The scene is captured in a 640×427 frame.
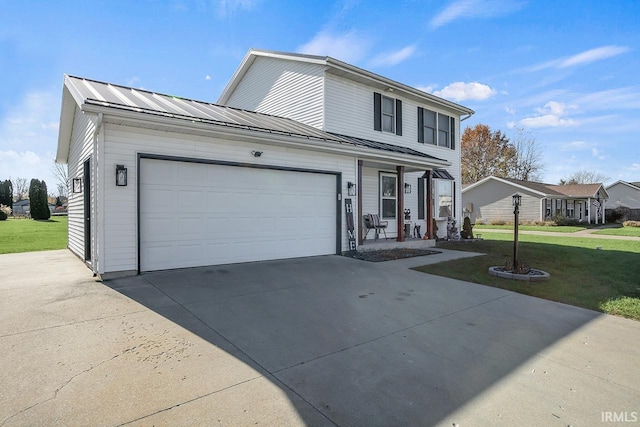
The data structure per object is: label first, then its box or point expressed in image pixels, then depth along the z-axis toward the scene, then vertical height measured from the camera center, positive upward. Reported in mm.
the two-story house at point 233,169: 5973 +1062
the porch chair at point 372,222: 10703 -305
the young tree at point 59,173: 39141 +4979
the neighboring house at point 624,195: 38750 +2123
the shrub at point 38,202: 25781 +945
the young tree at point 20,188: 57031 +4793
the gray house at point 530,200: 27625 +1194
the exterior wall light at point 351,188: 9500 +743
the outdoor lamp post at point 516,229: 6906 -355
